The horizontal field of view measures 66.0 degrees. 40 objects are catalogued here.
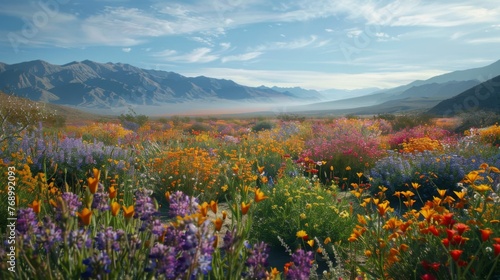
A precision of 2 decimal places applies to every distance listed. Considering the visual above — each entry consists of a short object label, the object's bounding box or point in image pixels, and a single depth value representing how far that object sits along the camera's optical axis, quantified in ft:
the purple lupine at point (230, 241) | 6.63
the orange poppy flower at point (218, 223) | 6.14
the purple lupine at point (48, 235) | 6.24
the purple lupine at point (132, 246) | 6.30
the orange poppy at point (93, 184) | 6.17
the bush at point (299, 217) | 15.94
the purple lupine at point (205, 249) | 5.84
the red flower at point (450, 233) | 6.68
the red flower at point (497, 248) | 6.47
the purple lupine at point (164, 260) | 5.96
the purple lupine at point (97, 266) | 5.82
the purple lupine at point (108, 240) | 6.18
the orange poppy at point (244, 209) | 6.44
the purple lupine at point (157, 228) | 6.70
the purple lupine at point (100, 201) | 7.34
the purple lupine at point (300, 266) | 6.71
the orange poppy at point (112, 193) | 6.96
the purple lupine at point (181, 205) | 7.17
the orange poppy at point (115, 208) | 6.10
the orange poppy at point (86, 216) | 5.58
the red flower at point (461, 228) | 6.93
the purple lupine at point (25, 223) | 6.43
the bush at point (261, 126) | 87.15
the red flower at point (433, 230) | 7.32
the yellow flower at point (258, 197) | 6.98
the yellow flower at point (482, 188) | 8.33
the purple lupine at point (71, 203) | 7.17
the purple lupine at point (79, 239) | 6.23
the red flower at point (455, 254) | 6.25
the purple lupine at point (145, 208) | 6.99
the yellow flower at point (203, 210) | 6.11
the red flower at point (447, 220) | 7.21
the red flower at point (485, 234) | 6.68
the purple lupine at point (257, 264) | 6.78
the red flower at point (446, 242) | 6.81
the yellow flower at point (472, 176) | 8.97
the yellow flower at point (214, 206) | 6.57
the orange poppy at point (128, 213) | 6.25
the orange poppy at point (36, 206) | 6.39
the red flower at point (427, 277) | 7.01
